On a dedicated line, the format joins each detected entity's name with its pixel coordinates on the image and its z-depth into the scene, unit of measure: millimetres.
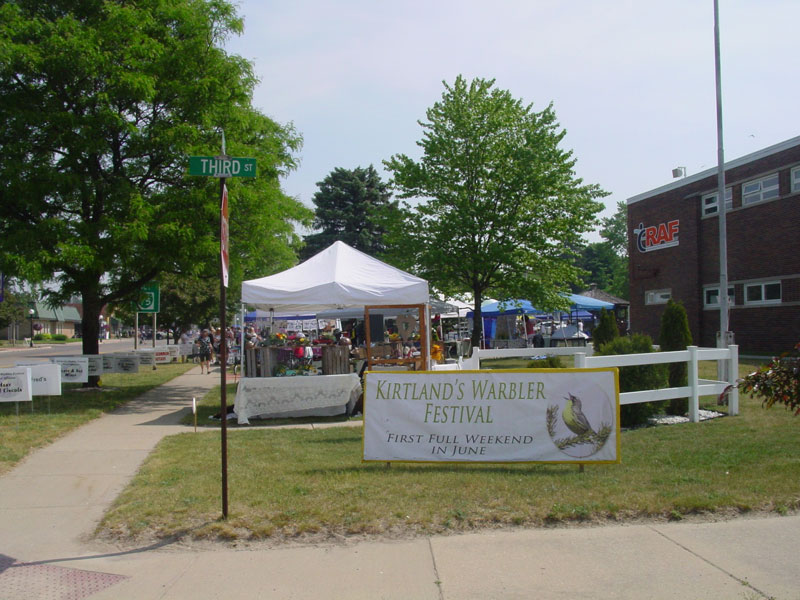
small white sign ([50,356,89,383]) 14781
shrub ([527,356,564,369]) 11562
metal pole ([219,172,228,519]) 5702
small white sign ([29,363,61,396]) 11562
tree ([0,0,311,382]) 14188
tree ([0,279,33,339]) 55406
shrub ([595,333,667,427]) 10195
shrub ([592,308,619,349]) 17469
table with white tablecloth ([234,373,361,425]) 12141
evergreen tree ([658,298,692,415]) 11080
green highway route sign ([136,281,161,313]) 18641
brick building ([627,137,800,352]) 22516
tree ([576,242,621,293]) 95750
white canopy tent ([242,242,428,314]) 12875
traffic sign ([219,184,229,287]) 5728
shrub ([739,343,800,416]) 6699
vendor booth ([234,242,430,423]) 12219
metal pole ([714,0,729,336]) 18641
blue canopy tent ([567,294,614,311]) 28453
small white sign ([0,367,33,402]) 11047
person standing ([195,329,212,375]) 25000
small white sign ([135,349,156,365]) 28288
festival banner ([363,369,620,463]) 7184
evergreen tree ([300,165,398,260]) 61344
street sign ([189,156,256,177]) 5934
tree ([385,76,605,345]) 23422
